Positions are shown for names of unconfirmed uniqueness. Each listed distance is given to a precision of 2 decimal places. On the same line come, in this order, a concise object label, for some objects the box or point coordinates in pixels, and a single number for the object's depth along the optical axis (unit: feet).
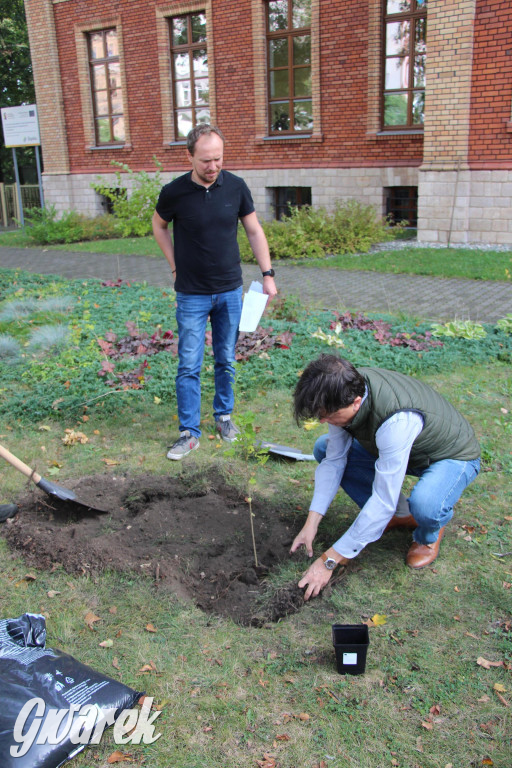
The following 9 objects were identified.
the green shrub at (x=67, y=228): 56.18
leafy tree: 90.99
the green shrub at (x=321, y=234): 40.29
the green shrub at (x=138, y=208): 43.19
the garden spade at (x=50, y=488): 12.49
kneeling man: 9.17
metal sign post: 68.13
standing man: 14.48
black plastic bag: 7.05
